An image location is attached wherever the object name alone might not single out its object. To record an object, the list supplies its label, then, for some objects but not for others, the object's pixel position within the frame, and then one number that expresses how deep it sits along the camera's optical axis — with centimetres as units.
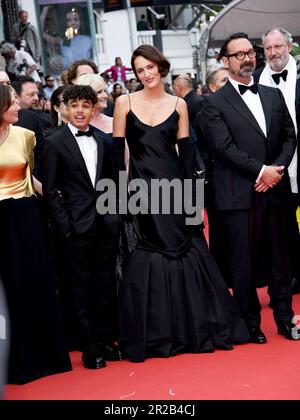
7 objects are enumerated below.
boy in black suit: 558
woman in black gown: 574
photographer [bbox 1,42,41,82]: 1514
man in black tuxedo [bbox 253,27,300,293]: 677
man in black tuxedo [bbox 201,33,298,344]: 584
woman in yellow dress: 544
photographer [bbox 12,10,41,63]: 1652
